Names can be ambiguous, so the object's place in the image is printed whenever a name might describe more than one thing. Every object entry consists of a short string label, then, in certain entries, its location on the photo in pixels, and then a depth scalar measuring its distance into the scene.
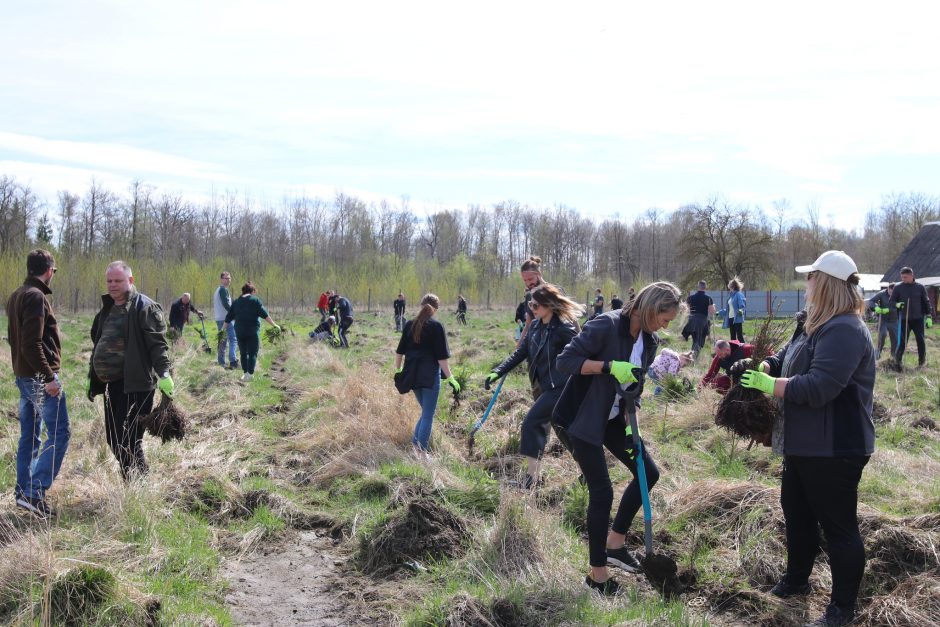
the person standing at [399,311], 31.41
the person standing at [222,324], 14.78
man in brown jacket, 5.54
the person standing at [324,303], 26.47
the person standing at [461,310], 35.09
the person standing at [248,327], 13.30
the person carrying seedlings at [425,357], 7.70
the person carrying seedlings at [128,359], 5.94
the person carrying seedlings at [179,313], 18.91
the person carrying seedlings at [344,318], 21.00
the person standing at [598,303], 25.02
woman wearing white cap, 3.80
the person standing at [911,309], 13.58
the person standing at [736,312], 17.19
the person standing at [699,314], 16.38
